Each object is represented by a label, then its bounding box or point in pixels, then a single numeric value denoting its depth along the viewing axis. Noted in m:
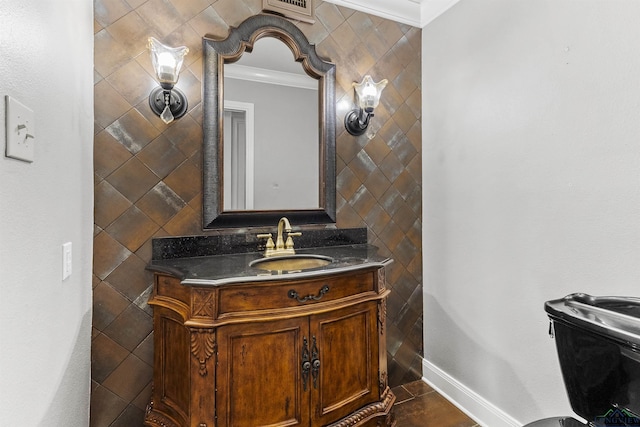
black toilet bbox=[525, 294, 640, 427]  0.90
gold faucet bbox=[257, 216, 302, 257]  1.89
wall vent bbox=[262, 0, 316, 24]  1.96
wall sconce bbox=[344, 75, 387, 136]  2.11
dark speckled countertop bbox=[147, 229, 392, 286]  1.38
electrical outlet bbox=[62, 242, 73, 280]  1.16
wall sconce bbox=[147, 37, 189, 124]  1.64
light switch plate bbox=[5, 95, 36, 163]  0.73
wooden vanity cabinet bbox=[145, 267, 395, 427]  1.33
